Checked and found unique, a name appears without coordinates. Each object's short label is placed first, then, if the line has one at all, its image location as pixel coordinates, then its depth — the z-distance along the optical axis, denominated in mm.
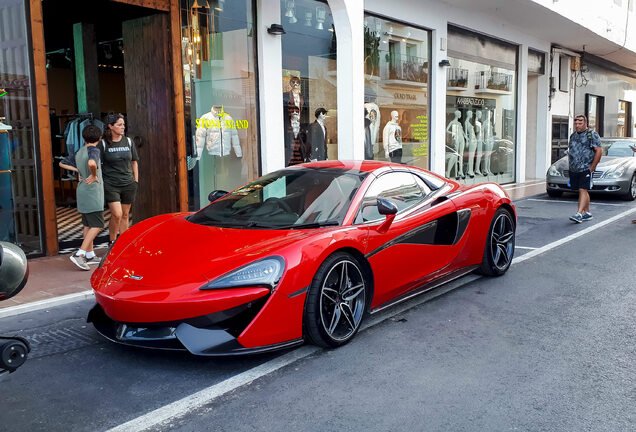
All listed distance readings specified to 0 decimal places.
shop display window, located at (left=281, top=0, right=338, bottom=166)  10711
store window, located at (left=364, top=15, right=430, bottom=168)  12531
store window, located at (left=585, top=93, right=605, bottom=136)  23812
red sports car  3441
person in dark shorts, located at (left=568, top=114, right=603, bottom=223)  9879
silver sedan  12914
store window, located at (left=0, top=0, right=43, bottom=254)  7027
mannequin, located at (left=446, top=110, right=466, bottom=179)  15141
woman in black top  7074
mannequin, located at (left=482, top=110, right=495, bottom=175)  16797
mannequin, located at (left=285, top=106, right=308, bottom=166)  10766
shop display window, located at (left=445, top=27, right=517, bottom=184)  15086
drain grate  4094
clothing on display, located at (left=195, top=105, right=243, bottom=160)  9484
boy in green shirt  6477
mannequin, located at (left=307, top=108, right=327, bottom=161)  11258
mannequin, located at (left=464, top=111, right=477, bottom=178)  15906
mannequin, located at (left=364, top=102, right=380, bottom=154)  12625
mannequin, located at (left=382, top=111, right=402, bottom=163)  13102
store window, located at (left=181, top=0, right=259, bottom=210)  9227
